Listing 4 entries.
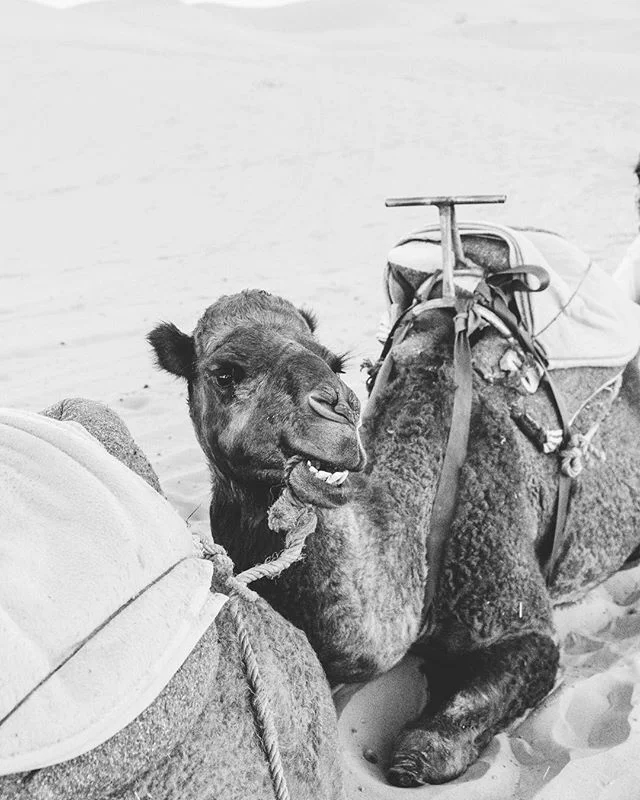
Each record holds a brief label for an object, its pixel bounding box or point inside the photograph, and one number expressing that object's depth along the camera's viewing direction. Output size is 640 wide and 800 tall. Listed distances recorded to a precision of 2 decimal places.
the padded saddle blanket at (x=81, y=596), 1.42
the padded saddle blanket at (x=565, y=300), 3.40
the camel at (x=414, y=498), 2.28
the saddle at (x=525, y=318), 3.15
